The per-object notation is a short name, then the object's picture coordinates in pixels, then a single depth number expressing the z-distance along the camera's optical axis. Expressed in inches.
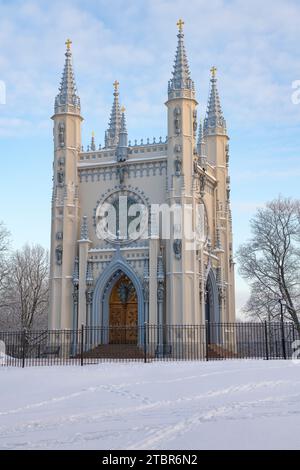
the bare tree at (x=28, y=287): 1990.7
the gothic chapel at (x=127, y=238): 1295.5
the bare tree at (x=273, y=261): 1504.7
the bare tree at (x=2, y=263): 1726.3
